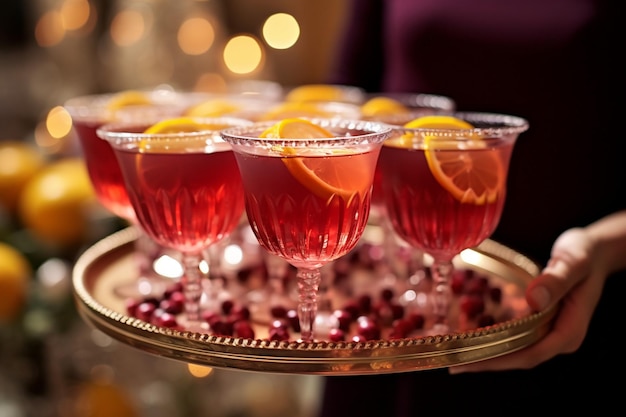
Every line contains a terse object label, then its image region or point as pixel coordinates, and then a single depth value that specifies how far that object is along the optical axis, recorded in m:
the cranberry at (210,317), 0.94
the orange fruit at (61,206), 1.57
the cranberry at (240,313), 0.98
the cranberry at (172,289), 1.06
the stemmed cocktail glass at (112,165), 1.15
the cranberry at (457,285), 1.12
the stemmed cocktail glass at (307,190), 0.80
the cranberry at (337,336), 0.89
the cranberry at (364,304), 1.03
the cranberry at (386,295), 1.09
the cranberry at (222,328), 0.92
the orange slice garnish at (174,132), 0.92
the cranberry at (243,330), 0.90
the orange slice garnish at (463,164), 0.91
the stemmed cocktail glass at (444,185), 0.92
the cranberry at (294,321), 0.95
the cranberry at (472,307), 1.01
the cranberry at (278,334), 0.89
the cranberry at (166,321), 0.93
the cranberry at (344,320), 0.96
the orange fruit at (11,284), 1.42
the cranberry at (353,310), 1.01
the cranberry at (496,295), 1.07
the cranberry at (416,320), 0.96
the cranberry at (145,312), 0.96
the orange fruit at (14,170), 1.68
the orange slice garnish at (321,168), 0.80
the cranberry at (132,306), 0.99
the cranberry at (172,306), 1.01
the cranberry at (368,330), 0.92
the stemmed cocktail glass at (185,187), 0.93
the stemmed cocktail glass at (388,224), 1.12
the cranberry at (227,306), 1.02
